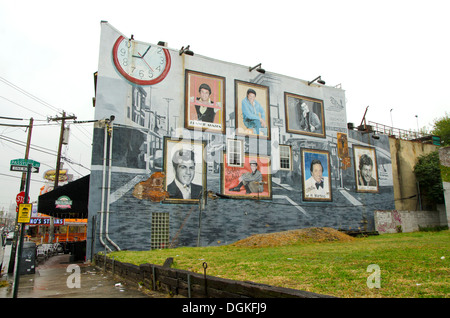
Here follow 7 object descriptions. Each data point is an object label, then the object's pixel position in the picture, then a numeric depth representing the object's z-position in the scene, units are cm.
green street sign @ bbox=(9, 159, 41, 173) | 1015
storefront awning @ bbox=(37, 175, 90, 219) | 1953
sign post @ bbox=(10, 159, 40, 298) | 808
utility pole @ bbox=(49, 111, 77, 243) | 2784
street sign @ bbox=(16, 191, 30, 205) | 1535
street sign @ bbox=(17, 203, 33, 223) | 855
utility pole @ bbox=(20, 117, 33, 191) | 2192
